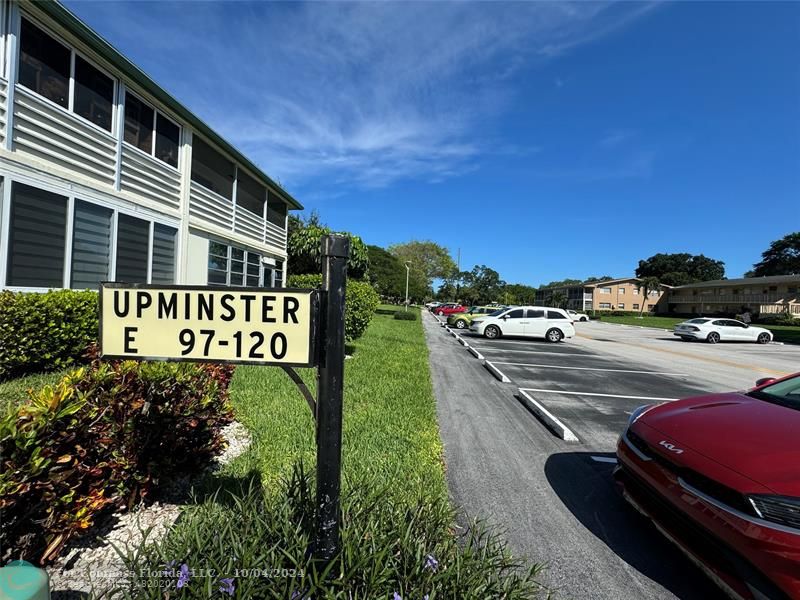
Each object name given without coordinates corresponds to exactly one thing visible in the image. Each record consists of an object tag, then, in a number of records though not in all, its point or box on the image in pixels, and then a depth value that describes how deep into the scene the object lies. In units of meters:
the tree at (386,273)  46.59
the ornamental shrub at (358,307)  9.34
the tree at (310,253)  20.09
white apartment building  5.83
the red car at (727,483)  1.98
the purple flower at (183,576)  1.69
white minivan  18.55
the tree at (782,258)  67.69
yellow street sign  1.64
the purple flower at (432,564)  1.91
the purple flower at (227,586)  1.67
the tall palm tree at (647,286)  65.00
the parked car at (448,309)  39.70
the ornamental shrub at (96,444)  1.99
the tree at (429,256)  69.88
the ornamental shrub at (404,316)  28.65
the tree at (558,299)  76.81
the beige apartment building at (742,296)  43.84
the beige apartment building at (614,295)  70.94
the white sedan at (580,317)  45.49
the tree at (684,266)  89.62
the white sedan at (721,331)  23.46
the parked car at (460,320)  24.41
